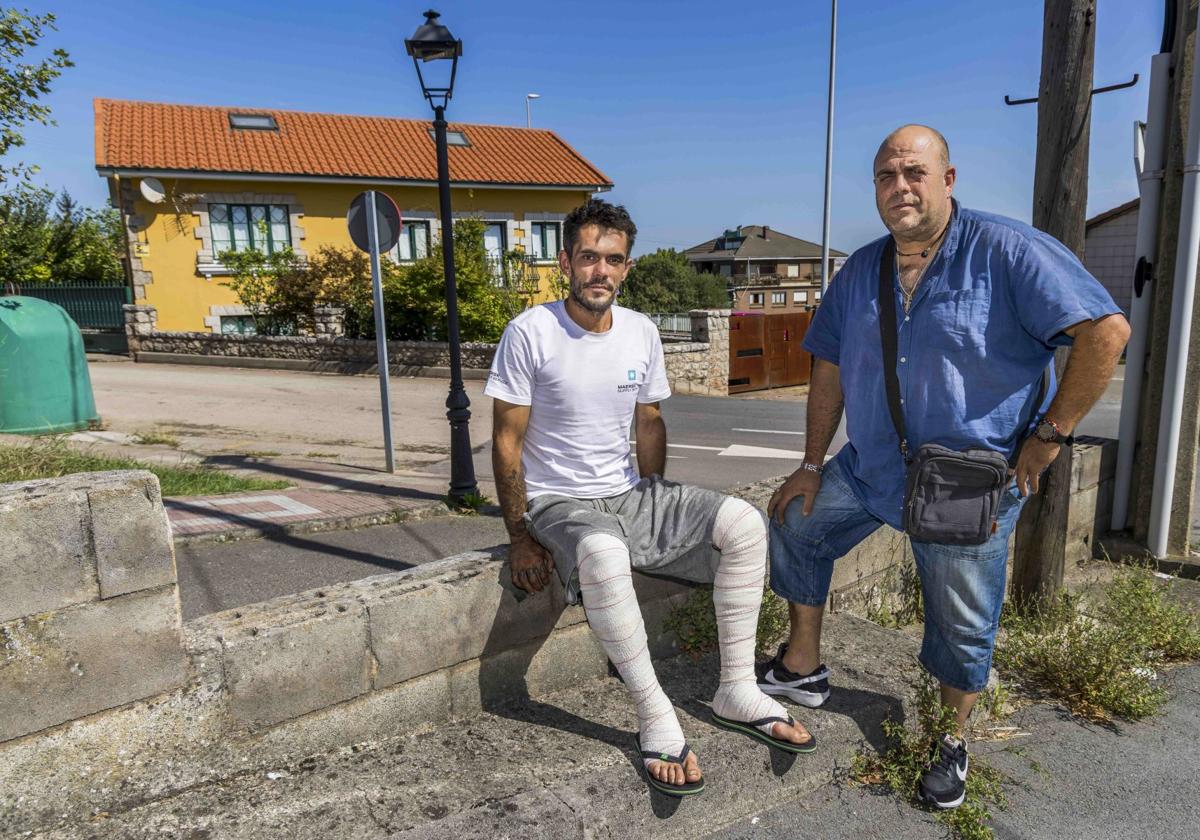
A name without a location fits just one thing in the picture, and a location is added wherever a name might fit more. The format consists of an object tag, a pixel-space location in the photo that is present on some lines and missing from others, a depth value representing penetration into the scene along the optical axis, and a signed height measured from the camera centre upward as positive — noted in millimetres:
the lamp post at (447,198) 6891 +1050
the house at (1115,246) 25453 +2144
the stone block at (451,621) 2490 -995
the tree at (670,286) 59094 +2185
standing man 2332 -153
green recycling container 8797 -602
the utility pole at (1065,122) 3691 +893
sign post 7805 +866
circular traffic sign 7871 +907
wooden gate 18922 -917
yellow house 20328 +3518
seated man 2426 -643
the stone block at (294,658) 2268 -988
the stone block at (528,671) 2697 -1246
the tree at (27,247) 23336 +2118
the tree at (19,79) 8992 +2692
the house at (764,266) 67688 +4480
